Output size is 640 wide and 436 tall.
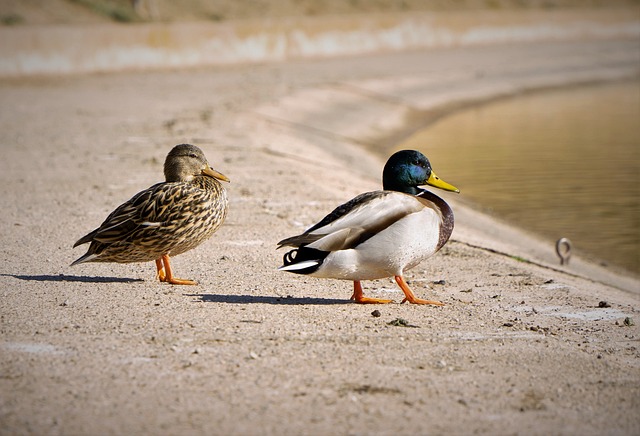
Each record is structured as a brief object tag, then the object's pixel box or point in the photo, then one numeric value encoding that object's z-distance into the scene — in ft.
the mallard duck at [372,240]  43.47
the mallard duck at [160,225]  46.62
